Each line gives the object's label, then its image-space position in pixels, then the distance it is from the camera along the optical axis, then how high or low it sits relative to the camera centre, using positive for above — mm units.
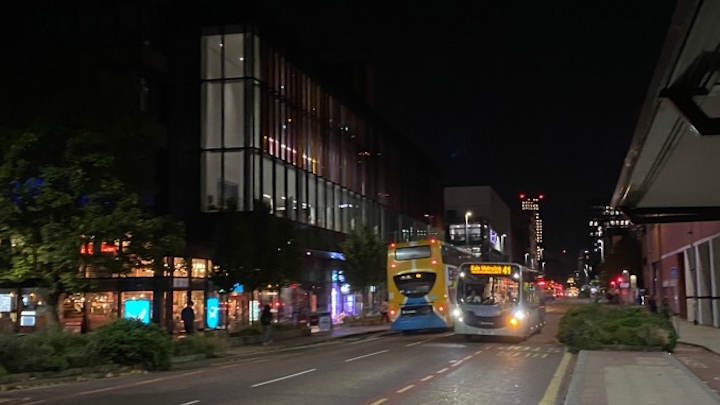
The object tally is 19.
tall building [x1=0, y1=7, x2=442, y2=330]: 22516 +6581
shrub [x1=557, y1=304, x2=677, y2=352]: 21688 -1536
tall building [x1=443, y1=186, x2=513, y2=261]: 134375 +12540
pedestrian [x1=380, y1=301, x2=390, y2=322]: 46834 -2061
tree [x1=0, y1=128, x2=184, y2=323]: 20750 +2003
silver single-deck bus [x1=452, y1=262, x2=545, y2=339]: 28328 -833
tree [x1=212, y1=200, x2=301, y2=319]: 31203 +1257
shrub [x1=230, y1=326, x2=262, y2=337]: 30203 -2063
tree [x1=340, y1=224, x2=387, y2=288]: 47156 +1431
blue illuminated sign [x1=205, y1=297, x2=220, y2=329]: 36625 -1511
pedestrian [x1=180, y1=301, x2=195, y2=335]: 28766 -1408
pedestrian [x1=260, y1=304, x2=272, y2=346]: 29688 -1682
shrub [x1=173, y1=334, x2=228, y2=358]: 23141 -2006
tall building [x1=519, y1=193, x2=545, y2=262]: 84500 +9684
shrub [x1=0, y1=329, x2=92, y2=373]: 17031 -1627
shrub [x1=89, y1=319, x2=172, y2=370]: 19203 -1613
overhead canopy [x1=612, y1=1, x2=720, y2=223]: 9633 +2853
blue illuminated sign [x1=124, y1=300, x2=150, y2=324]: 32344 -1150
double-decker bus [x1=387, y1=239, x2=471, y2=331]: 32781 -256
